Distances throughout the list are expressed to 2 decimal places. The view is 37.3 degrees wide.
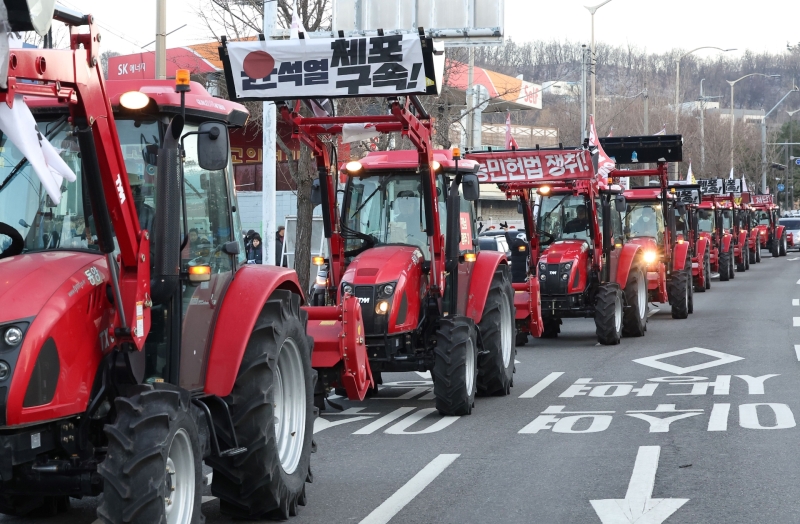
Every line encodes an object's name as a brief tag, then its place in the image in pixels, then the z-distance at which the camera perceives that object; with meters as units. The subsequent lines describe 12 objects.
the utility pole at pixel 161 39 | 16.36
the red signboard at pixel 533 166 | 16.28
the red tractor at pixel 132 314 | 5.22
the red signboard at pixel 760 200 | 53.47
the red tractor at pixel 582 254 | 17.23
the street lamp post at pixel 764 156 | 80.94
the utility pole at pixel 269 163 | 18.88
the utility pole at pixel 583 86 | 37.69
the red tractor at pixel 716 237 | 36.25
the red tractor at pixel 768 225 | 53.50
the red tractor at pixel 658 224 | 21.97
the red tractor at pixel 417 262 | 11.14
